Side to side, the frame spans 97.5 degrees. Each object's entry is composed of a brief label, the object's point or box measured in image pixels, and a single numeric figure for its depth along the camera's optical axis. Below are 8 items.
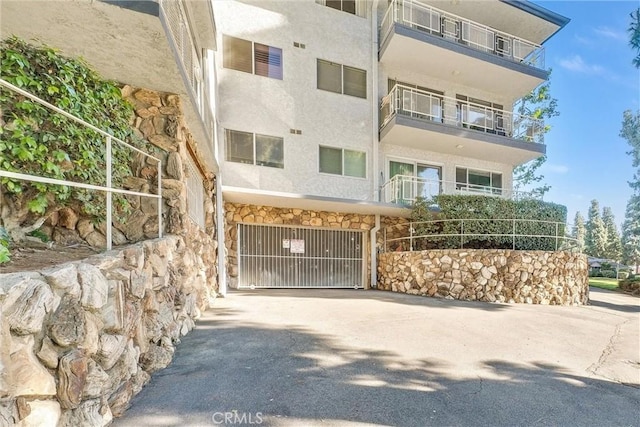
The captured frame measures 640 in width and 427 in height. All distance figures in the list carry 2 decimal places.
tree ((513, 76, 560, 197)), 15.61
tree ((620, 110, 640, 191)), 16.67
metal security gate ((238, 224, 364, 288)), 9.84
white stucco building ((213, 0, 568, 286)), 9.36
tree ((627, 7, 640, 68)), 9.45
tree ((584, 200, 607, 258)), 33.43
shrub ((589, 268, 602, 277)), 23.20
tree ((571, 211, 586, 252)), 38.75
